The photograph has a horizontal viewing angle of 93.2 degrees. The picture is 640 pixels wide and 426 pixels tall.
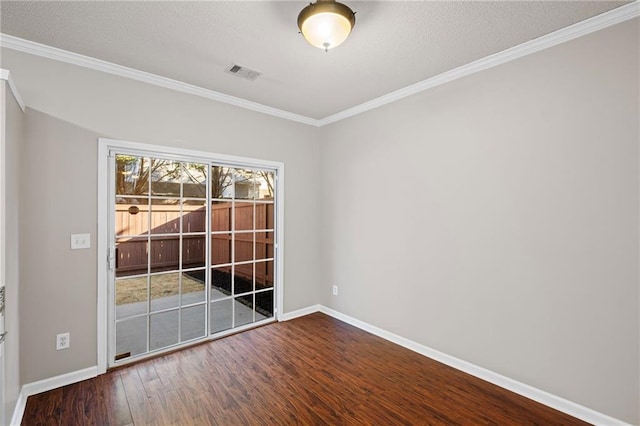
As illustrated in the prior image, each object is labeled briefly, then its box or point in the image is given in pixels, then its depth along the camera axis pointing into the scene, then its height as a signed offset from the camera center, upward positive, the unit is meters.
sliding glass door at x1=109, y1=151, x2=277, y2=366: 2.90 -0.42
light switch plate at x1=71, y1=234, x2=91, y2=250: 2.59 -0.25
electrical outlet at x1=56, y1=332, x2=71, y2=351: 2.51 -1.08
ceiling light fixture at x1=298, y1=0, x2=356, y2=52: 1.86 +1.20
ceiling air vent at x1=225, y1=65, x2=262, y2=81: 2.80 +1.34
